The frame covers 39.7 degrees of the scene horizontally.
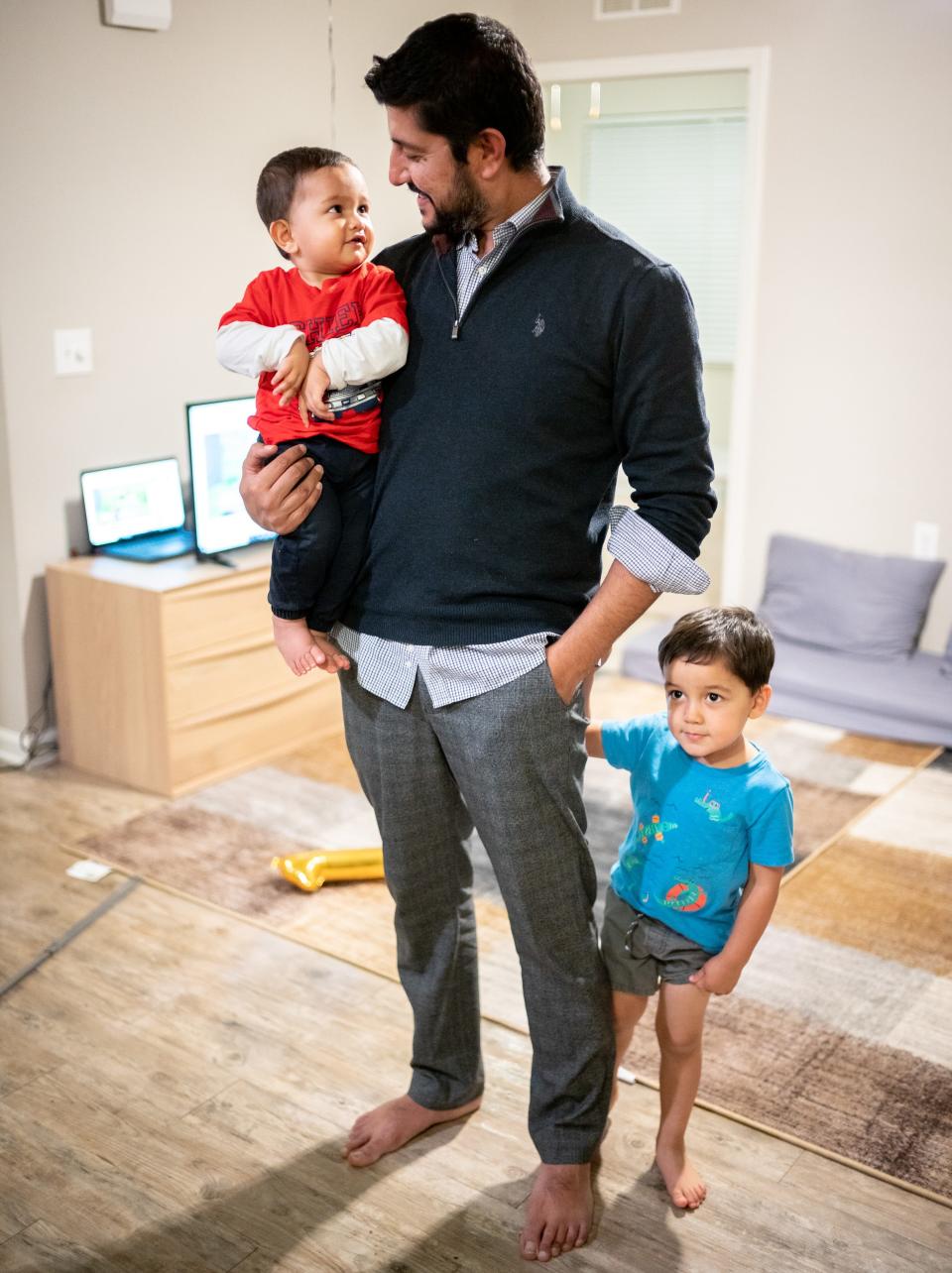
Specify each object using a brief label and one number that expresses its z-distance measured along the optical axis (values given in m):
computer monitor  3.69
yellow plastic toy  2.99
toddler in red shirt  1.77
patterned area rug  2.29
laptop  3.71
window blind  5.50
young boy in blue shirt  1.82
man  1.60
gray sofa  4.12
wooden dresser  3.49
